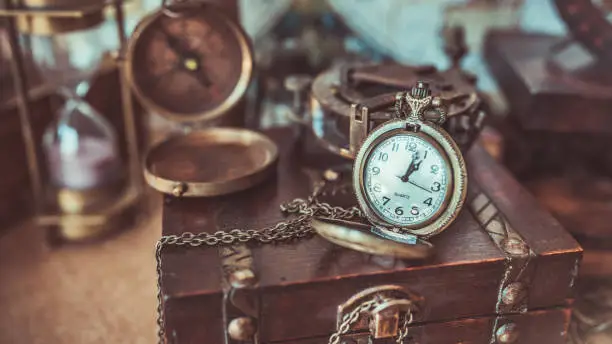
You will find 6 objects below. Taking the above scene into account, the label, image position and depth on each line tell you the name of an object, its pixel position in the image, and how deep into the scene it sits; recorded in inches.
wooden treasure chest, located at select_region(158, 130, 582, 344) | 16.0
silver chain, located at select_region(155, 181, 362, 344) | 16.8
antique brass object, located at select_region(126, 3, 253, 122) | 19.7
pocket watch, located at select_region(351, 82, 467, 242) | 15.9
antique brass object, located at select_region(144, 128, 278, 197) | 17.8
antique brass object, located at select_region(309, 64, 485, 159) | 18.2
